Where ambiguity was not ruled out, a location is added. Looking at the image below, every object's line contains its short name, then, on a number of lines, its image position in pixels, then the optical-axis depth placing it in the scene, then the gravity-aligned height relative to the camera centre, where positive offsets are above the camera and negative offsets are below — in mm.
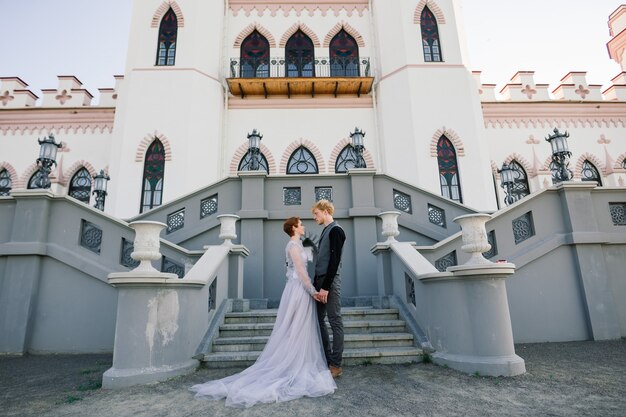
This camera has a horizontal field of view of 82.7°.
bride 3713 -758
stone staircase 5066 -611
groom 4359 +140
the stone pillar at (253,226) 7883 +1667
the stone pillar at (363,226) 8008 +1619
